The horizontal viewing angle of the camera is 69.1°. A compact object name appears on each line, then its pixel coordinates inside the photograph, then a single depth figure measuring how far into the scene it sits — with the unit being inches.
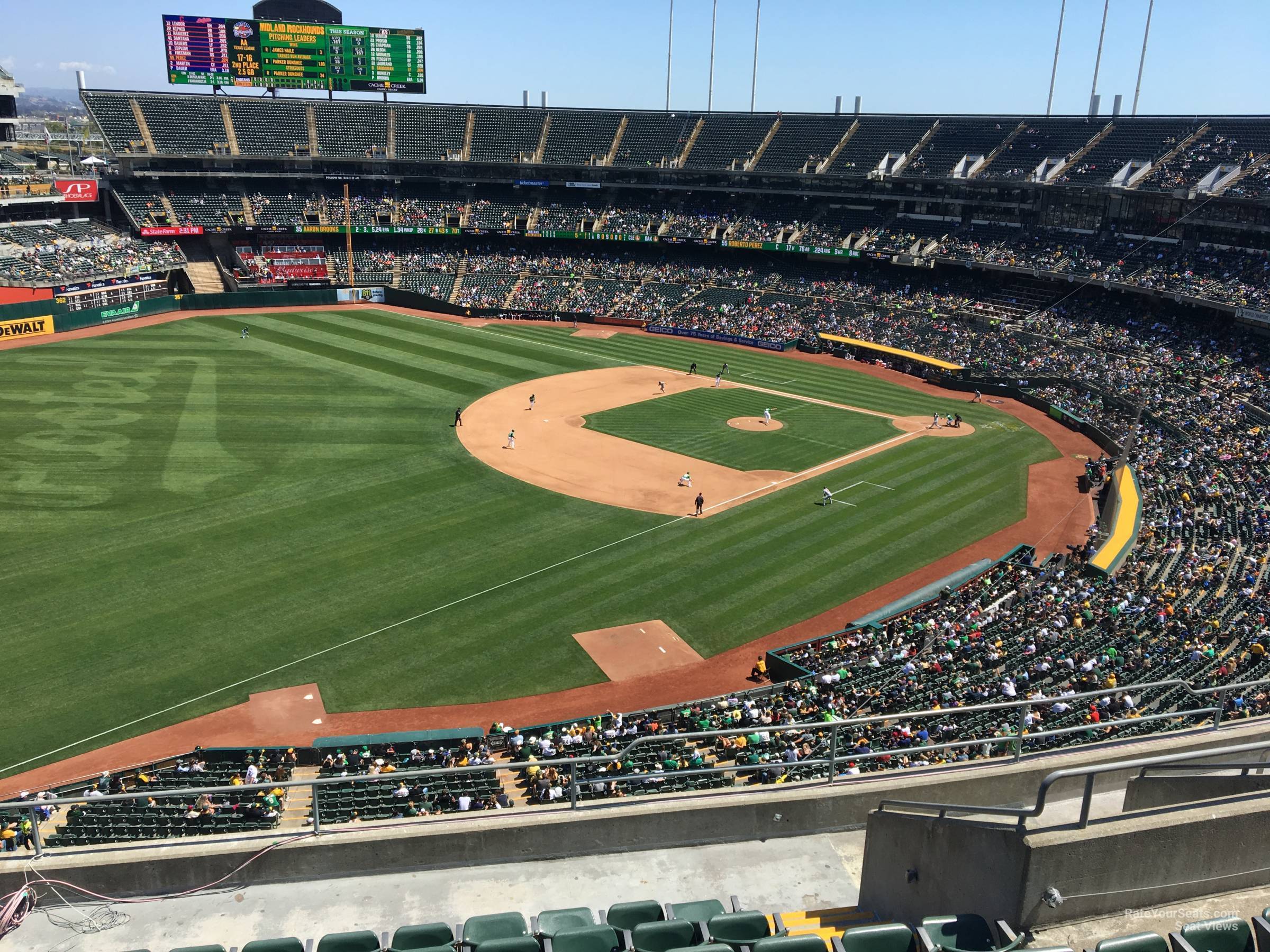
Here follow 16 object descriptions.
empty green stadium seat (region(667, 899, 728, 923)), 342.3
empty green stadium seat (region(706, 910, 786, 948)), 325.1
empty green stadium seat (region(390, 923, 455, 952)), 323.9
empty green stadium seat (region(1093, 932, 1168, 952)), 265.5
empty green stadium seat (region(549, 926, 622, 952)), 308.5
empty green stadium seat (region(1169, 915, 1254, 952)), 272.5
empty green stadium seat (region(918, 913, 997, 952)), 289.6
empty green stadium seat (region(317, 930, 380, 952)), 318.3
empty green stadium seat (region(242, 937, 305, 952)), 308.8
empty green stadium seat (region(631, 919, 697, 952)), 311.4
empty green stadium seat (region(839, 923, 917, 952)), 292.8
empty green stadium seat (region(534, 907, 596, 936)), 329.1
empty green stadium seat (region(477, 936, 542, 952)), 300.2
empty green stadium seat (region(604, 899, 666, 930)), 336.8
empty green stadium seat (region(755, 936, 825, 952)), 286.4
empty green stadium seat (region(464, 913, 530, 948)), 329.7
